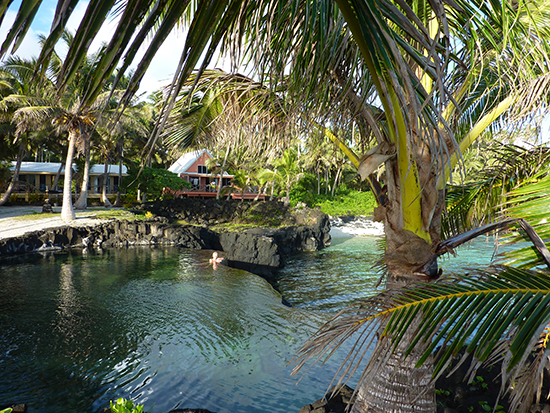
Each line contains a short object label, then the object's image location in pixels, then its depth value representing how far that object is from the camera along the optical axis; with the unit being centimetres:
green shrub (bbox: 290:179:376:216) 3331
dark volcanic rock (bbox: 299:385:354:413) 439
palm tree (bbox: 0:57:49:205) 1851
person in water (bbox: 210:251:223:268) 1395
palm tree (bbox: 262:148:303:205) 2861
